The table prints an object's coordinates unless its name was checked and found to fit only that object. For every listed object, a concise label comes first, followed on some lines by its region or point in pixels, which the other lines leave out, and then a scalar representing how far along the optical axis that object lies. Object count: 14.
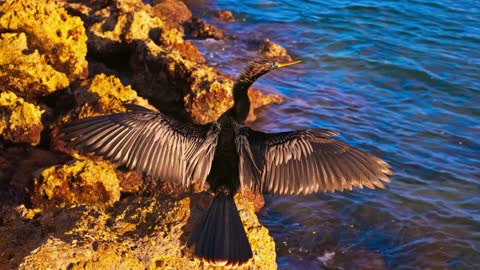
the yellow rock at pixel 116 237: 2.96
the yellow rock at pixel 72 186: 4.70
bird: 3.98
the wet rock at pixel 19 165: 5.29
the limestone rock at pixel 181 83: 7.72
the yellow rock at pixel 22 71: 6.18
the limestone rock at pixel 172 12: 14.03
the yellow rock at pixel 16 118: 5.77
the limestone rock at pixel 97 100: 5.69
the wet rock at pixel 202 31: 13.32
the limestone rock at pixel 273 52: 12.42
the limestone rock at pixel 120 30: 8.70
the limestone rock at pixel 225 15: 15.39
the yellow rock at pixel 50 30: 6.82
